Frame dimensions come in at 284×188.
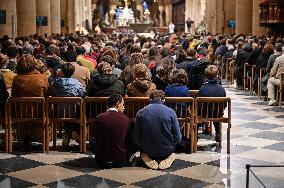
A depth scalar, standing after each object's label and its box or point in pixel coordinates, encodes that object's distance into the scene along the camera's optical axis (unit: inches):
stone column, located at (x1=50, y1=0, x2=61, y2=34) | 1291.8
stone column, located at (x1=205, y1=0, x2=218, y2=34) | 1523.1
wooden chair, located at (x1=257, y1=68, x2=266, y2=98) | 618.2
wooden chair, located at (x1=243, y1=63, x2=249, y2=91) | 683.7
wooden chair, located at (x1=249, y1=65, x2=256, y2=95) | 657.0
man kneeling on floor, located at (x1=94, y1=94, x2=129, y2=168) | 336.2
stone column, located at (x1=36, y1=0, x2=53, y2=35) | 1171.3
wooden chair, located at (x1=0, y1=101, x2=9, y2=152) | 369.7
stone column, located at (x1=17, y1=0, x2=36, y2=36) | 1030.4
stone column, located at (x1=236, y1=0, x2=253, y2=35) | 1213.7
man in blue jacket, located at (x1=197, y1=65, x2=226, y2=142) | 396.5
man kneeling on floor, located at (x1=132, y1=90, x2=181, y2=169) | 336.2
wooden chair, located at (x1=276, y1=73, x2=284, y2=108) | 557.0
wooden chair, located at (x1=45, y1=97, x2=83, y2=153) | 370.0
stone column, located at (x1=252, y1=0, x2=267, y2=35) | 1122.9
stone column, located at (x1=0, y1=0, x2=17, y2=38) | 867.4
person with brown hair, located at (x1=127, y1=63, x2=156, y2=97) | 376.8
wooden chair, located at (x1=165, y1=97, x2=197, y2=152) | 362.0
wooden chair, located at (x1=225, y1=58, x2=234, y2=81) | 797.9
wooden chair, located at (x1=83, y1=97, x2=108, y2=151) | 363.6
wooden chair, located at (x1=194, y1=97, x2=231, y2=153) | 375.6
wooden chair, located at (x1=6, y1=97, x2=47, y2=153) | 369.1
